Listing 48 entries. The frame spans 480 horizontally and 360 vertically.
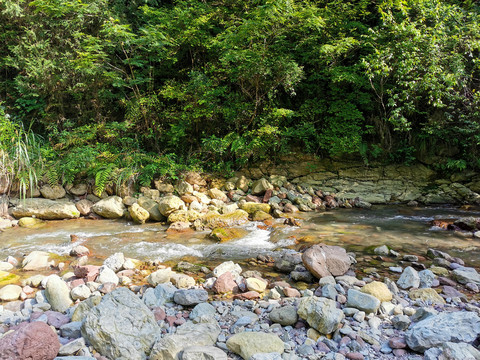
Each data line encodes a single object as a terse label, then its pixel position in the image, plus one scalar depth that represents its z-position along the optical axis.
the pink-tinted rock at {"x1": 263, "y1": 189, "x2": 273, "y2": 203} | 7.70
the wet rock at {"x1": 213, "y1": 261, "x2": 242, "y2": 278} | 3.75
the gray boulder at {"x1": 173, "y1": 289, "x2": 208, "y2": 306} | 3.01
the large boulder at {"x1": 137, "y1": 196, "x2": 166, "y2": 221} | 6.67
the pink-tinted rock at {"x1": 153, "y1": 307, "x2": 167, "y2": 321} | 2.76
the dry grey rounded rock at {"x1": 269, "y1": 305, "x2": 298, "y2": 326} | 2.57
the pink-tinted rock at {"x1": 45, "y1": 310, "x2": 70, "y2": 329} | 2.66
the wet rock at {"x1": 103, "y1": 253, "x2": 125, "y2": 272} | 4.06
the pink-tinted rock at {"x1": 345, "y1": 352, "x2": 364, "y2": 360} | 2.12
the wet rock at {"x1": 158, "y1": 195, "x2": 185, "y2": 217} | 6.50
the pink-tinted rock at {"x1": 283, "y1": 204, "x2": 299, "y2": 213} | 7.31
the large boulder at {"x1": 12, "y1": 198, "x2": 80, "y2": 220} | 6.61
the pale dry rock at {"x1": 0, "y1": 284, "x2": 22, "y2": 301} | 3.29
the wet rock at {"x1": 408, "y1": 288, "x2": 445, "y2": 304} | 2.99
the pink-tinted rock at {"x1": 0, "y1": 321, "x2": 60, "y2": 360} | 2.01
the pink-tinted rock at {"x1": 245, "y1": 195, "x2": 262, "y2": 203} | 7.66
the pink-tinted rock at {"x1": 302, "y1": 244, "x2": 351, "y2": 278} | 3.58
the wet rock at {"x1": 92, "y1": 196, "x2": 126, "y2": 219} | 6.84
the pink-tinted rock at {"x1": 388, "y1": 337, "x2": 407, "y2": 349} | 2.21
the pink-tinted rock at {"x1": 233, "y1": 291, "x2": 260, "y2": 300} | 3.20
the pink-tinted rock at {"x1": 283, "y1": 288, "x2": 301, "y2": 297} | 3.18
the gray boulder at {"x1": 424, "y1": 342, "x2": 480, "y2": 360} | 1.92
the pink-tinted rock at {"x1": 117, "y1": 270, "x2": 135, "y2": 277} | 3.88
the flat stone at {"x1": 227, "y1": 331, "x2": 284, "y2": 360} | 2.17
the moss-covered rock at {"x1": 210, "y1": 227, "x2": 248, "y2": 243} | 5.36
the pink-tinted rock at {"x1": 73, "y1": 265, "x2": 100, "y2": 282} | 3.73
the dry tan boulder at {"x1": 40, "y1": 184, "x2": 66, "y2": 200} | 7.25
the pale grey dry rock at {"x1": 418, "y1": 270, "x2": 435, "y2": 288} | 3.38
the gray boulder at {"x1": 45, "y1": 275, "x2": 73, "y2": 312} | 3.07
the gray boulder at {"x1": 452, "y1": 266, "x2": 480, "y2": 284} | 3.42
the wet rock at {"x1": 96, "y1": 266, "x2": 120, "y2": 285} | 3.62
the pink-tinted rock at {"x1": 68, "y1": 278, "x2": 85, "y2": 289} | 3.53
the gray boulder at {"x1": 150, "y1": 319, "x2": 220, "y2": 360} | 2.15
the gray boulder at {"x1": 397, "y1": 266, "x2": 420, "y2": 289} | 3.33
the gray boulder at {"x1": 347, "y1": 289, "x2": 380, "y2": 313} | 2.68
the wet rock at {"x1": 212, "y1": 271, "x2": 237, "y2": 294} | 3.38
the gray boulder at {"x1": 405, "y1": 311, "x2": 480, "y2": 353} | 2.12
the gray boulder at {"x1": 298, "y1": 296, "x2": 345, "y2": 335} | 2.40
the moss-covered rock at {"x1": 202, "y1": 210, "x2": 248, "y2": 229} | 6.16
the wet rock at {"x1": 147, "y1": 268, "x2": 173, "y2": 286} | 3.59
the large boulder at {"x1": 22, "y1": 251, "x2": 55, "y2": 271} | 4.15
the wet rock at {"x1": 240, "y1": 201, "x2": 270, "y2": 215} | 6.91
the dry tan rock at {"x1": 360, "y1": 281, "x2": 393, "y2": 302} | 2.93
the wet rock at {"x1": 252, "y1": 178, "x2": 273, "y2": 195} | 8.02
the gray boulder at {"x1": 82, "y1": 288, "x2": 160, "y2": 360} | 2.22
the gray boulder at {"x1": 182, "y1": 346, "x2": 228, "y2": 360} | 2.03
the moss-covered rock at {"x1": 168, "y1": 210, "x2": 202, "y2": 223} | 6.32
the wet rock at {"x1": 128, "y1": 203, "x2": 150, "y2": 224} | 6.55
